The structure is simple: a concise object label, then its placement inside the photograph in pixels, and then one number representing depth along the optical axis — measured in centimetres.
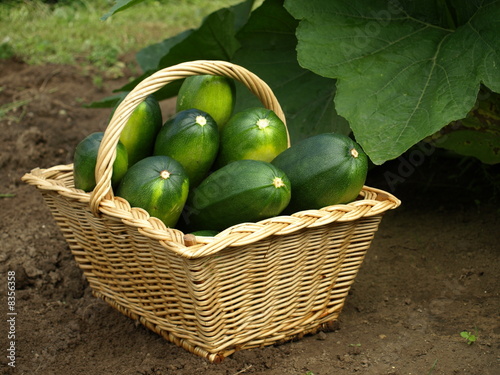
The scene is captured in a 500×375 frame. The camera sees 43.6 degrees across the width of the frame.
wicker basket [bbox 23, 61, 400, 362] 190
